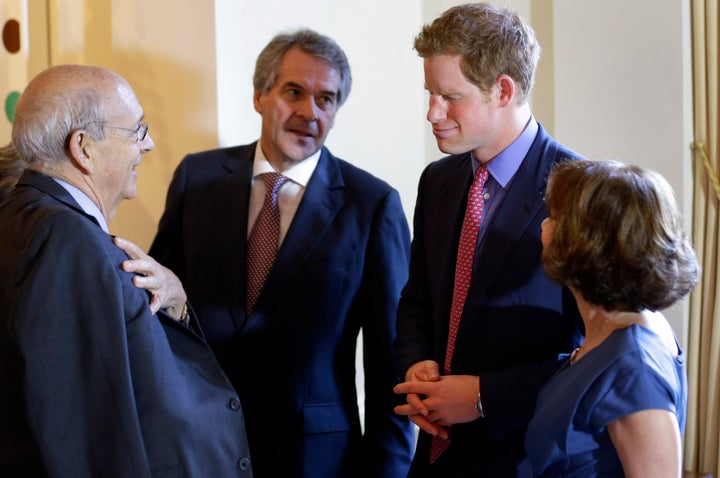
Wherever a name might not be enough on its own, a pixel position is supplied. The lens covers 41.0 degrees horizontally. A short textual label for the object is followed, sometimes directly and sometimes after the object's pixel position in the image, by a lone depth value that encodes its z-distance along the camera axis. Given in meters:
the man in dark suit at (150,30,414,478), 2.83
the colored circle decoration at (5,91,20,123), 3.94
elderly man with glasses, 1.87
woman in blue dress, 1.67
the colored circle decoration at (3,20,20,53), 3.96
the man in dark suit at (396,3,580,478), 2.17
